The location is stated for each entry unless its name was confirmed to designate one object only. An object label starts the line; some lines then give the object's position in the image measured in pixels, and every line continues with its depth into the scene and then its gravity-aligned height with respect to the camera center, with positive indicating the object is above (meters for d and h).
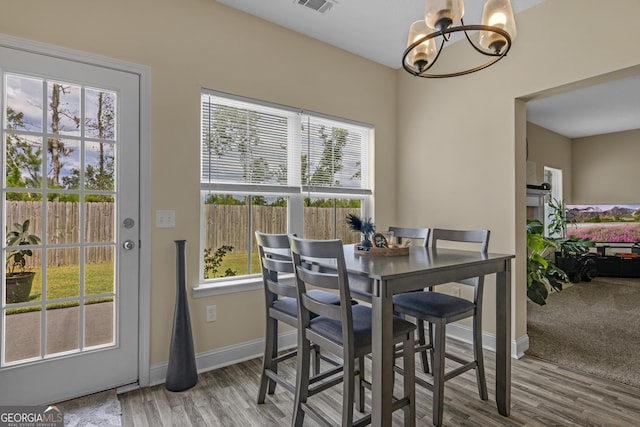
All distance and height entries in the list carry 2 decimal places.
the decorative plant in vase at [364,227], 2.11 -0.08
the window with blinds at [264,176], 2.70 +0.34
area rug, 1.88 -1.15
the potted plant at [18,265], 1.96 -0.29
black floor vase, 2.25 -0.87
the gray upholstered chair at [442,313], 1.87 -0.58
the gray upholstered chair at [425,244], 2.44 -0.22
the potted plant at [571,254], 5.42 -0.67
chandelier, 1.55 +0.92
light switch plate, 2.38 -0.03
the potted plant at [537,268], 3.56 -0.58
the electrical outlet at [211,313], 2.58 -0.75
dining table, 1.42 -0.33
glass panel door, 1.98 -0.08
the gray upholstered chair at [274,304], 1.88 -0.55
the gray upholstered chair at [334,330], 1.49 -0.55
